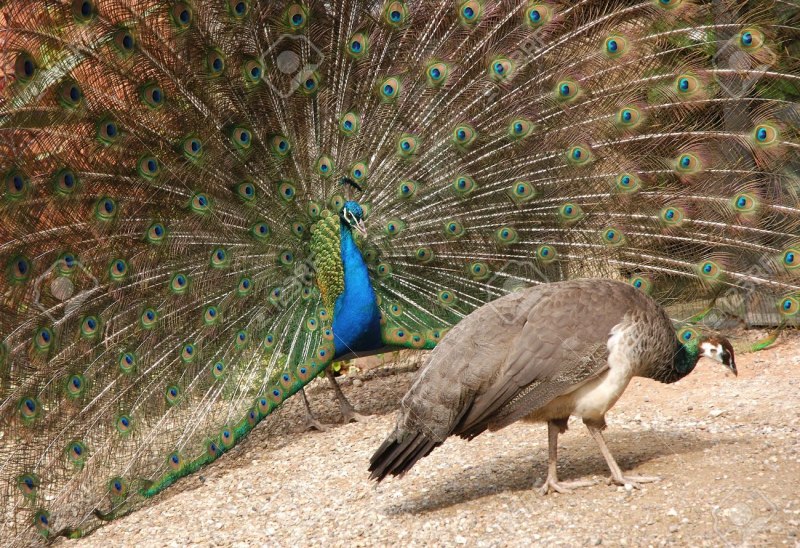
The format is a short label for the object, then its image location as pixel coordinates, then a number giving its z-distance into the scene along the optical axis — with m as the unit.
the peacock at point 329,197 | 4.63
